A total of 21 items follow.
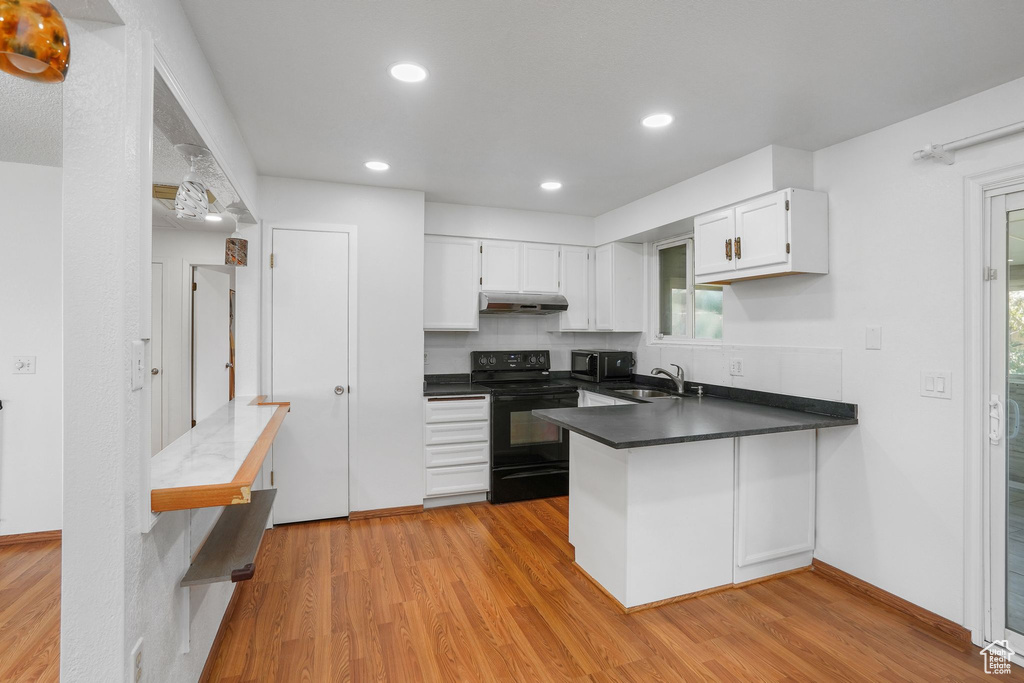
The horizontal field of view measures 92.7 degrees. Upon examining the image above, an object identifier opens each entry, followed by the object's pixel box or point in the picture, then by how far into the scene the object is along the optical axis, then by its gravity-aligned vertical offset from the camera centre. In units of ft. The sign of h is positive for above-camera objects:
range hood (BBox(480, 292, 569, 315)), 13.19 +1.03
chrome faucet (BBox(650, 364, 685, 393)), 12.02 -0.92
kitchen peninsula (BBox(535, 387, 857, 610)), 7.69 -2.62
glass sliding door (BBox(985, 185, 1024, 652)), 6.74 -1.09
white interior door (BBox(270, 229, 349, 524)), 11.05 -0.71
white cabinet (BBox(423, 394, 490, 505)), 12.25 -2.68
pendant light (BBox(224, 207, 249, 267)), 9.58 +1.76
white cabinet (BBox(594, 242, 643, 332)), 14.21 +1.57
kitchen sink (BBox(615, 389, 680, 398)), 12.81 -1.42
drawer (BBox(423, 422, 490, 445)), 12.25 -2.37
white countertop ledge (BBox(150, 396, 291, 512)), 4.38 -1.33
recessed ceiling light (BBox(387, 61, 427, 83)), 6.48 +3.62
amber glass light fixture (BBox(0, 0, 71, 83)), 2.36 +1.50
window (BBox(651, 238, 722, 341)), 12.45 +1.12
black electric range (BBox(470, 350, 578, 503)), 12.67 -2.76
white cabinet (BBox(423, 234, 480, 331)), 13.10 +1.53
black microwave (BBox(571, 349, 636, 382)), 14.23 -0.71
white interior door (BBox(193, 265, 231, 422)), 13.80 +0.13
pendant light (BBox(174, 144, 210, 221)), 6.56 +1.97
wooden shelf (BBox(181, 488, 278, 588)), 5.31 -2.54
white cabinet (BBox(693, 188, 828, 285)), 8.77 +1.97
